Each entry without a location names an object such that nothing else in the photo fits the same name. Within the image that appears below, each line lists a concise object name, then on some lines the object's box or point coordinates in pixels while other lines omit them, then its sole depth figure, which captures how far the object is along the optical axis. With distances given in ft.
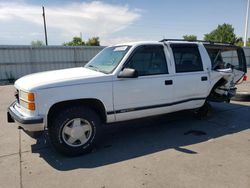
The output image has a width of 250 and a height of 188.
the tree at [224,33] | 206.54
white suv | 11.59
